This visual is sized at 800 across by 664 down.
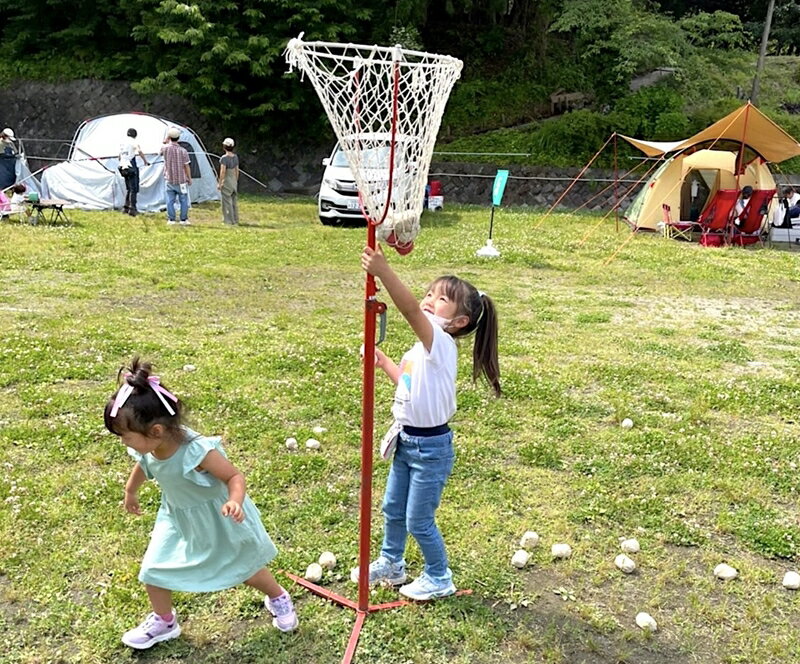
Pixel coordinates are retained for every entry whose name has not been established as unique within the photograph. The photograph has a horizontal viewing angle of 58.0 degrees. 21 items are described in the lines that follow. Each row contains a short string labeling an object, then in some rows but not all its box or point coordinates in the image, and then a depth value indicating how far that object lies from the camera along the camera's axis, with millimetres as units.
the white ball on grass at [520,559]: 3660
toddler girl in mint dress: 2688
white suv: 14688
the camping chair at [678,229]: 14836
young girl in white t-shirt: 2977
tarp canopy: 13656
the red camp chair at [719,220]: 14227
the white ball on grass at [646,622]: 3244
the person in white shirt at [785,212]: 14977
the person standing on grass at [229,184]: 13555
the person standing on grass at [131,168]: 14125
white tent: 15219
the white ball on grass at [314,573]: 3492
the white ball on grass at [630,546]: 3820
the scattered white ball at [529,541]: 3835
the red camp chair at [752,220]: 14258
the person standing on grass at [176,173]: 13398
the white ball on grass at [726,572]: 3641
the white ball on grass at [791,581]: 3572
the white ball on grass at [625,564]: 3662
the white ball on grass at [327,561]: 3570
